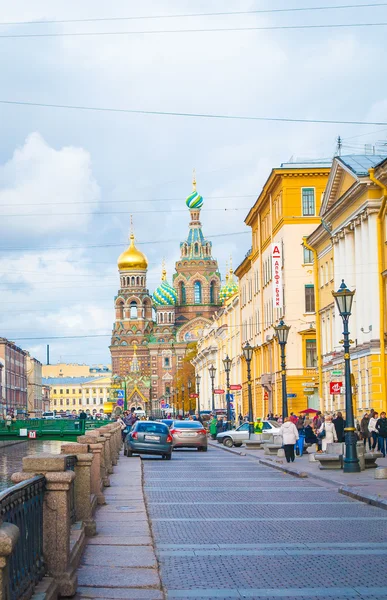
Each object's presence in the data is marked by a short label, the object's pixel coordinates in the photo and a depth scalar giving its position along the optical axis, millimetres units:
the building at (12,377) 168375
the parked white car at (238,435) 49469
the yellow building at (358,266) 42906
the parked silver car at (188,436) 45156
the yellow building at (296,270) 66375
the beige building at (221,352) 102500
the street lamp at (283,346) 40125
